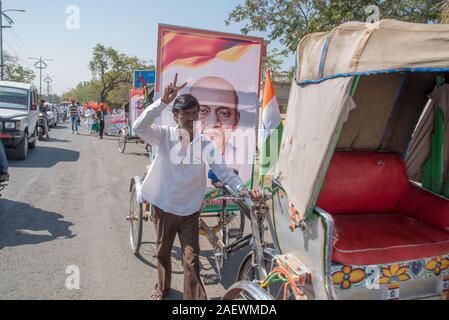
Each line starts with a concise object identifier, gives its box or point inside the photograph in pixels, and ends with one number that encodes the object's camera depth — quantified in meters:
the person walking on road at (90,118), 18.94
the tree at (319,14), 9.35
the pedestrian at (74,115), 18.91
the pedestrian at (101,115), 16.69
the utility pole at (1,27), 21.66
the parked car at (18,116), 9.45
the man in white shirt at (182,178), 2.92
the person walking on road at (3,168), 5.07
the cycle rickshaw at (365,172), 2.06
